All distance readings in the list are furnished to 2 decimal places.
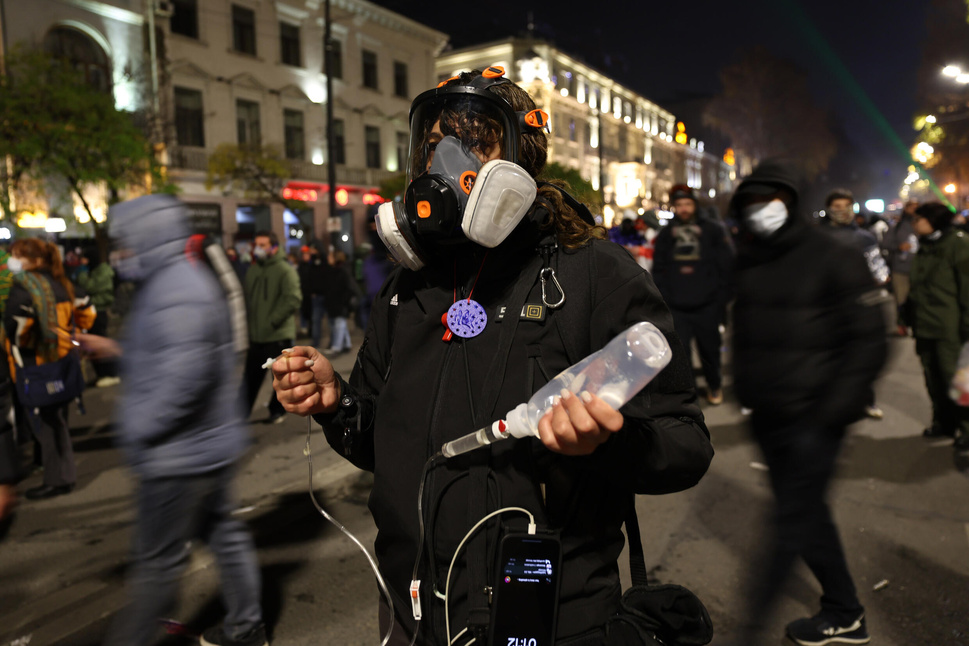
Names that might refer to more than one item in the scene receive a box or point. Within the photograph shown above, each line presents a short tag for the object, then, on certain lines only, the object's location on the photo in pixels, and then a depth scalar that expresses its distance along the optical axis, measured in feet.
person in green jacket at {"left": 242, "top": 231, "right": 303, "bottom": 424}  21.79
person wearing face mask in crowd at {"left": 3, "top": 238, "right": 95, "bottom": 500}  15.92
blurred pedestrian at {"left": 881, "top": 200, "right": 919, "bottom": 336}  33.53
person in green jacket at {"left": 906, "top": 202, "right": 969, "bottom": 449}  16.87
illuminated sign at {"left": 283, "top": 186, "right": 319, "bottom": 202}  83.51
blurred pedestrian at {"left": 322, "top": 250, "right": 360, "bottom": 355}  35.45
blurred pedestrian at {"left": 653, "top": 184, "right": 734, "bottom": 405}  21.20
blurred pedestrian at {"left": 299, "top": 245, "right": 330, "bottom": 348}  36.76
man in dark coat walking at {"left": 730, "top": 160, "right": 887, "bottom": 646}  8.38
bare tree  125.80
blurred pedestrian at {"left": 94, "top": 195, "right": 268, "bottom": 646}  8.57
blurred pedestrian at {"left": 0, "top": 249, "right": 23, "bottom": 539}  8.06
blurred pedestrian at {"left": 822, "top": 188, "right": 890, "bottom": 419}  23.26
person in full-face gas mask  4.31
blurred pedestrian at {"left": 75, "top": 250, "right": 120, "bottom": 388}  29.84
